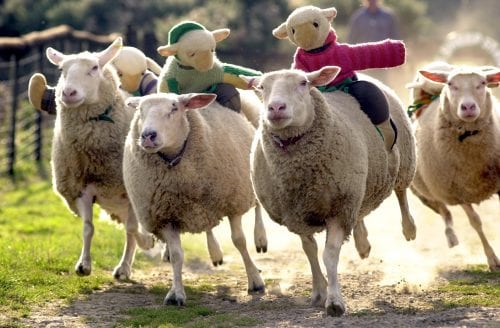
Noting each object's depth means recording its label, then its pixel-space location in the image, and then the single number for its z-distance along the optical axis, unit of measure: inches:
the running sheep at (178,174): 588.7
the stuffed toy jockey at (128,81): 708.7
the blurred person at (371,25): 1267.2
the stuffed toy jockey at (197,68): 642.8
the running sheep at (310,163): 520.4
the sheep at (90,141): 651.5
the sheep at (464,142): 660.1
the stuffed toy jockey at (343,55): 589.9
